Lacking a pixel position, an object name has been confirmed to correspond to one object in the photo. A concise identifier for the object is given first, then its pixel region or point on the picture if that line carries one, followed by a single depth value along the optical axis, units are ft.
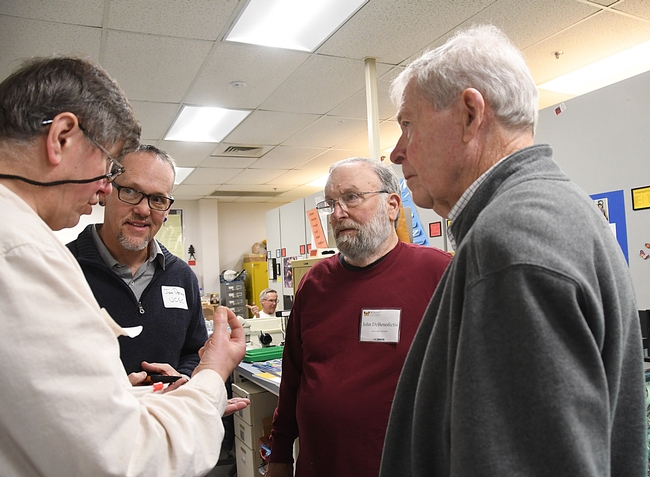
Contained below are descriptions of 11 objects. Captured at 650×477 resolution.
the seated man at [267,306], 16.41
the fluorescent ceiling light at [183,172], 22.71
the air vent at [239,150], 19.18
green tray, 10.28
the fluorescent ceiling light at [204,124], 15.38
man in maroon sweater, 4.52
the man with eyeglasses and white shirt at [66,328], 2.15
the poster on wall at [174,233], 31.48
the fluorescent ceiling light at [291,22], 9.44
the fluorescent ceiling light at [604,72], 12.45
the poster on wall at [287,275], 21.54
